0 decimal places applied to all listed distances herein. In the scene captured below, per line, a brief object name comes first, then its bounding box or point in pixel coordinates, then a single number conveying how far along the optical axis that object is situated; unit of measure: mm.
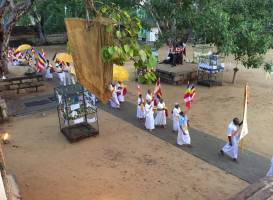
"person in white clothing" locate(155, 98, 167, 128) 13198
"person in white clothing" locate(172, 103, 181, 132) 12432
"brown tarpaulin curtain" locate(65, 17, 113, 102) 4820
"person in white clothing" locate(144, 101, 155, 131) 12898
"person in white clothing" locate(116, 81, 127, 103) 15984
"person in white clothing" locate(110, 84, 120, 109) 15450
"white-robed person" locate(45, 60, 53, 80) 21497
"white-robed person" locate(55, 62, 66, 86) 20038
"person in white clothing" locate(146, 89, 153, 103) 13540
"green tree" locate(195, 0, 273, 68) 17359
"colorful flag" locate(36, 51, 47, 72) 20188
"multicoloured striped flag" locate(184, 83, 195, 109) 12867
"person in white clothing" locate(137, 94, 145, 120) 13859
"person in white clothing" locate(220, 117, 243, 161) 10367
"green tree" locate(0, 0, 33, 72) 15274
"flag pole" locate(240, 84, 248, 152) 9734
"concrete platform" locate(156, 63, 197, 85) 20188
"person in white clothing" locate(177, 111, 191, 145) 11383
